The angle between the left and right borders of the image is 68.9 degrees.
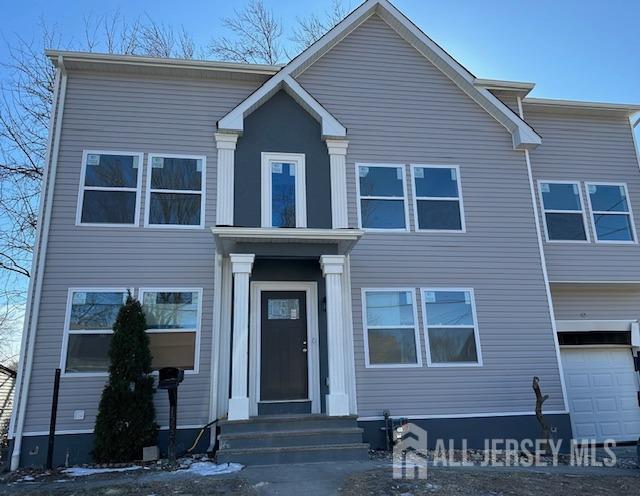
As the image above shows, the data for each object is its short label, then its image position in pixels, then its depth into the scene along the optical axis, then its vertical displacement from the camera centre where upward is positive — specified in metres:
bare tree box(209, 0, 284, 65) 16.41 +11.22
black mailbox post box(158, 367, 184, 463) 6.50 -0.21
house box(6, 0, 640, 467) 7.36 +1.97
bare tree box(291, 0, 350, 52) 16.56 +11.72
